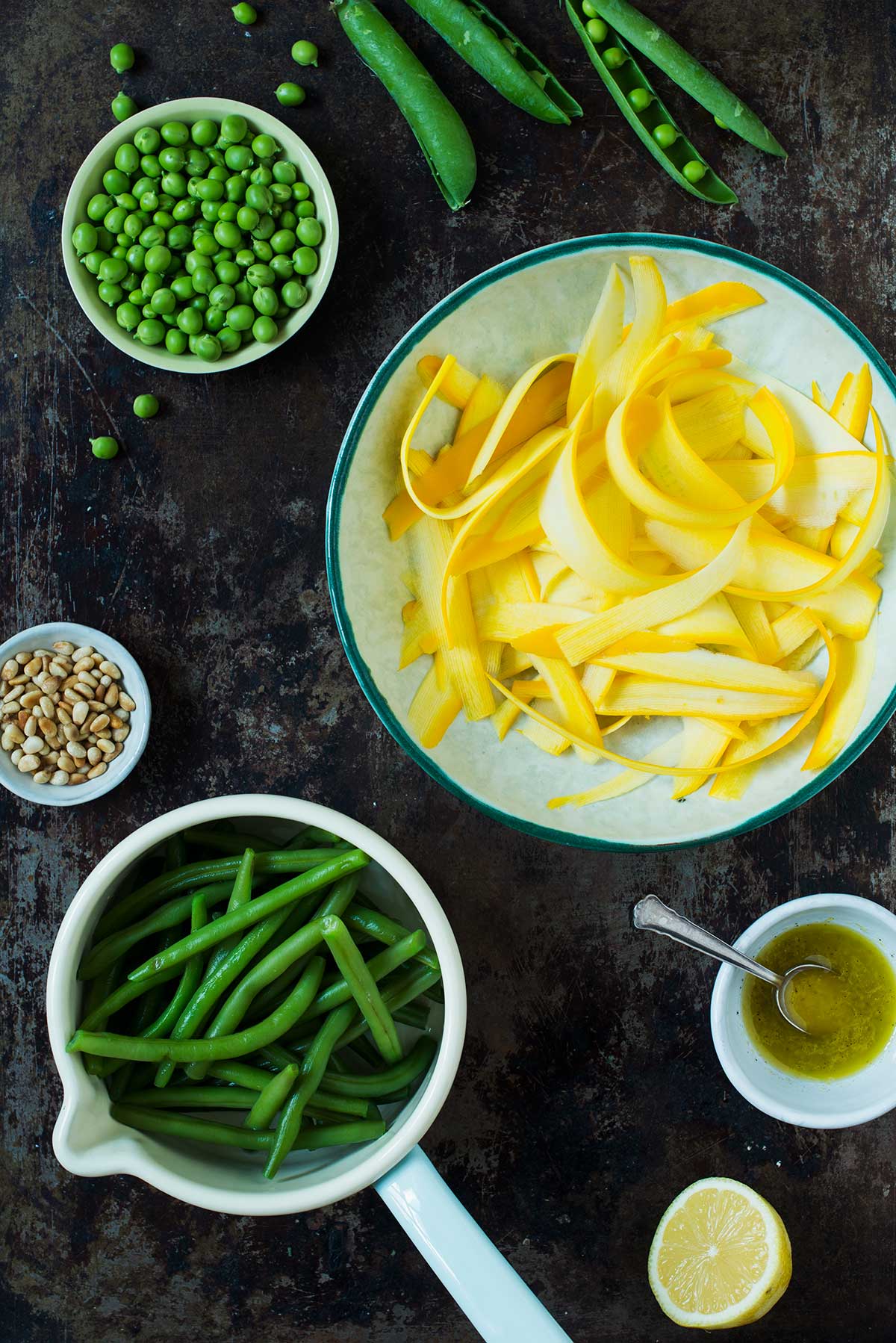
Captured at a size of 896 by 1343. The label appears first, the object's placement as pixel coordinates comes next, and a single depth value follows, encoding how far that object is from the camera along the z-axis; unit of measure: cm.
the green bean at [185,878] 95
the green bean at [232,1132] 93
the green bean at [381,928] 94
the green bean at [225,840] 96
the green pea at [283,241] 98
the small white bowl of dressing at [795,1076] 98
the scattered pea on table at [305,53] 99
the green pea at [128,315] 98
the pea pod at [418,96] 98
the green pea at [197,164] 98
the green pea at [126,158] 98
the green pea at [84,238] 98
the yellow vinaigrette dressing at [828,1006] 101
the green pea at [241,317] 98
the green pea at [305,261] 98
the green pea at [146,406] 100
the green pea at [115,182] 98
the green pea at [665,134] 99
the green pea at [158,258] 98
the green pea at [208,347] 98
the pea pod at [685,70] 99
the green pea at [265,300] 98
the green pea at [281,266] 98
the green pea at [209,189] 98
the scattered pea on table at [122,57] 99
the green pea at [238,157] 98
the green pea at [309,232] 98
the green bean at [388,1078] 94
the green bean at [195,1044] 92
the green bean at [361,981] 92
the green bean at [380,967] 93
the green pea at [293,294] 98
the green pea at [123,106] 99
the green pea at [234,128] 98
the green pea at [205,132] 98
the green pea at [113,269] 98
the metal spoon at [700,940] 98
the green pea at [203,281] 98
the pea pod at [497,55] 98
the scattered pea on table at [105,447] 100
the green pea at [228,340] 98
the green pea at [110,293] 98
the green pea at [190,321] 98
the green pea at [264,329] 98
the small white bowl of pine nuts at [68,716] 98
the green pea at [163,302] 98
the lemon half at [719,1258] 97
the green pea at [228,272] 98
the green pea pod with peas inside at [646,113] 99
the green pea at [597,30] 99
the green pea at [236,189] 99
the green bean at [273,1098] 92
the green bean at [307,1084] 92
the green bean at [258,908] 93
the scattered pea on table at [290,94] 99
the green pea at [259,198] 98
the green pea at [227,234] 98
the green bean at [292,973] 94
